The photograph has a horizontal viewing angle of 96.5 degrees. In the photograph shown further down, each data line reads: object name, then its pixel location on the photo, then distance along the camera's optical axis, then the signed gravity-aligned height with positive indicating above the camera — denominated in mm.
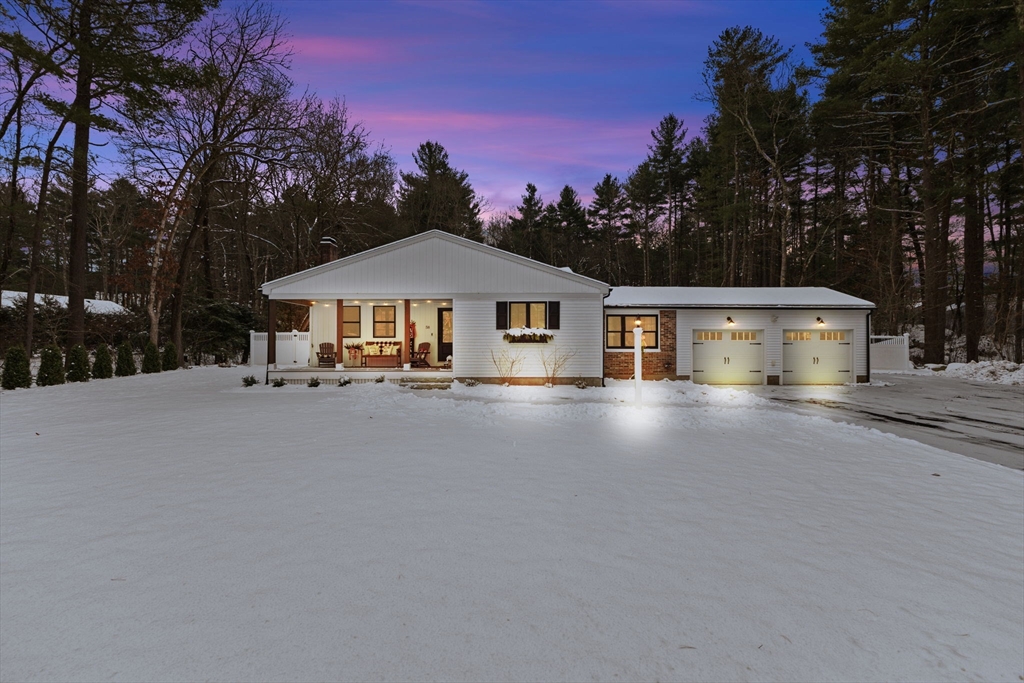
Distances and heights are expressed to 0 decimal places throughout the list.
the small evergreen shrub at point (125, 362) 16734 -707
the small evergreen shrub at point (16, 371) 13125 -815
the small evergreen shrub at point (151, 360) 18078 -693
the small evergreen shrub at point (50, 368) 13844 -765
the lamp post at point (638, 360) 11139 -508
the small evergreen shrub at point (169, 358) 19250 -681
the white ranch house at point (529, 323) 14977 +600
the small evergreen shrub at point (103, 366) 15773 -795
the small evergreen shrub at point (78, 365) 14909 -728
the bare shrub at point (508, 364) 14844 -763
